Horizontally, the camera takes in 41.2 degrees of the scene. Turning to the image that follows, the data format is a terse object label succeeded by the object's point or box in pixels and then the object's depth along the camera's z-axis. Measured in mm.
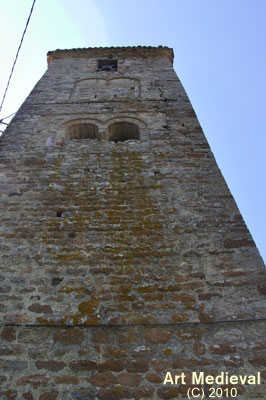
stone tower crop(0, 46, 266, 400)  2936
